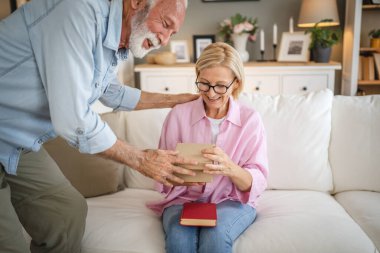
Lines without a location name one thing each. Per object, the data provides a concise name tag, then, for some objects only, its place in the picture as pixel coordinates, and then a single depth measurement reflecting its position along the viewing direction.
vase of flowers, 3.52
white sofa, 1.52
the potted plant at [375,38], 3.57
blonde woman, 1.45
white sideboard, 3.38
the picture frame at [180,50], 3.89
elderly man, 1.00
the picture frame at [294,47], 3.57
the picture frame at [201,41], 3.91
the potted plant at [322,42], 3.37
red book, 1.32
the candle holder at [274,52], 3.71
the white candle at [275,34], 3.58
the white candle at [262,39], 3.60
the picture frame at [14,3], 2.53
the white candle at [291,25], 3.64
